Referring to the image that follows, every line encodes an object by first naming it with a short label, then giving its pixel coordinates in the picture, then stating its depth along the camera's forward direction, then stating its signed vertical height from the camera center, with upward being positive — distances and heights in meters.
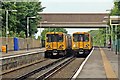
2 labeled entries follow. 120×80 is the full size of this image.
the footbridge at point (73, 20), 90.81 +5.17
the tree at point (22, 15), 65.12 +5.11
